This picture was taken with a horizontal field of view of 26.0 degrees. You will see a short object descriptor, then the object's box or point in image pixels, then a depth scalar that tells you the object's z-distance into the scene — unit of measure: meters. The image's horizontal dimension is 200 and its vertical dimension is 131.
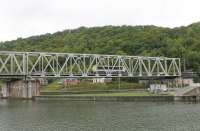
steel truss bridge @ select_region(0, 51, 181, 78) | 134.75
